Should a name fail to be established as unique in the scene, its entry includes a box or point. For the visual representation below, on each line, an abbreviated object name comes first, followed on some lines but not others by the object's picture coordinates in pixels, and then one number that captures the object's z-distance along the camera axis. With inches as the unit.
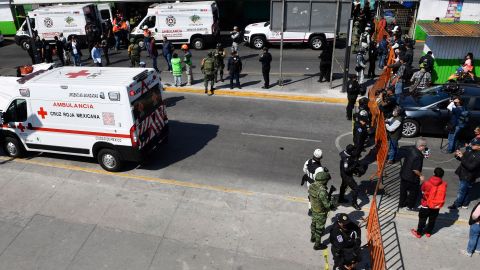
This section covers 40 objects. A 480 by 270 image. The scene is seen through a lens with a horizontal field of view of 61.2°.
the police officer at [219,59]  671.1
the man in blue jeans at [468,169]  329.1
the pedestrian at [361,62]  621.0
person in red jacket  295.1
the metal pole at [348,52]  584.4
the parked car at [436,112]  465.7
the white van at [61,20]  959.6
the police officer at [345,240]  259.0
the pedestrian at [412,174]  327.6
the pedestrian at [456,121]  431.5
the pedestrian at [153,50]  743.1
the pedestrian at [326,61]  658.8
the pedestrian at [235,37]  822.5
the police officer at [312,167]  320.2
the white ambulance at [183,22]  897.5
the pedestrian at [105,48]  821.2
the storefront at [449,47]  640.4
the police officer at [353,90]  511.2
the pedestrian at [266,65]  622.8
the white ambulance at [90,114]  385.1
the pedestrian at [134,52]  705.0
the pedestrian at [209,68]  614.2
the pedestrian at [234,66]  632.9
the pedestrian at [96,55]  737.0
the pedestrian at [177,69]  642.8
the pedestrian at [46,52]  841.5
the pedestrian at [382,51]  731.1
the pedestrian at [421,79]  569.6
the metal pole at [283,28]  621.6
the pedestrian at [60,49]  812.6
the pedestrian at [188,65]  660.7
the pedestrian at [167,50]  740.0
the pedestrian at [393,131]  410.3
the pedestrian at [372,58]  659.4
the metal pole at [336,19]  591.4
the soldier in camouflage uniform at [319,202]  290.2
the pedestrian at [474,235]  276.5
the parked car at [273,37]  884.0
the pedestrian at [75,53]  785.6
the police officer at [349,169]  335.3
